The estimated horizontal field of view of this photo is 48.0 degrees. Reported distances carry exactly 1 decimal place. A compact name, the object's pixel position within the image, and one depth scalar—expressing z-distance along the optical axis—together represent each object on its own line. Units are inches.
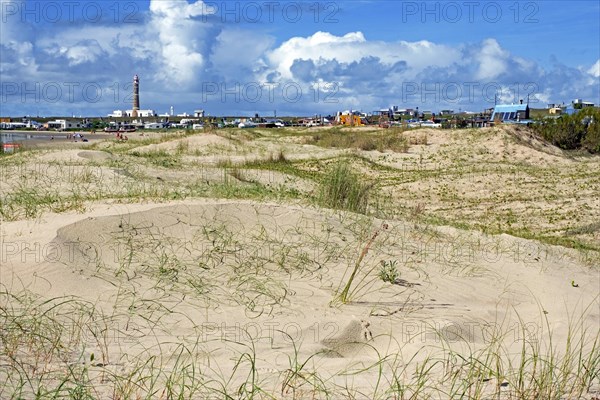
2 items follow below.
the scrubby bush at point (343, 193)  438.3
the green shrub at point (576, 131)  1385.3
